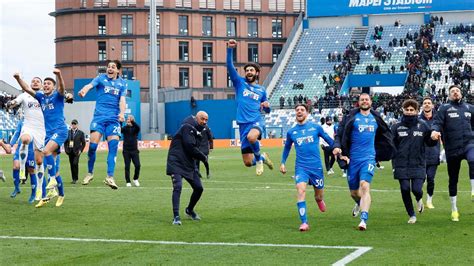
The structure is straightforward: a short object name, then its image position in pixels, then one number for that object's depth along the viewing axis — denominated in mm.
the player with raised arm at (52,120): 19078
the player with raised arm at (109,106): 20484
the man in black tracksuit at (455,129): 17531
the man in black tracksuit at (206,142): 30422
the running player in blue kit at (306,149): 15734
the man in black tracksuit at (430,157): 19062
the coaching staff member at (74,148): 29156
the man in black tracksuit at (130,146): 27752
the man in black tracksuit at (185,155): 16719
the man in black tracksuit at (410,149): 16281
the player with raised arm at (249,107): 18531
